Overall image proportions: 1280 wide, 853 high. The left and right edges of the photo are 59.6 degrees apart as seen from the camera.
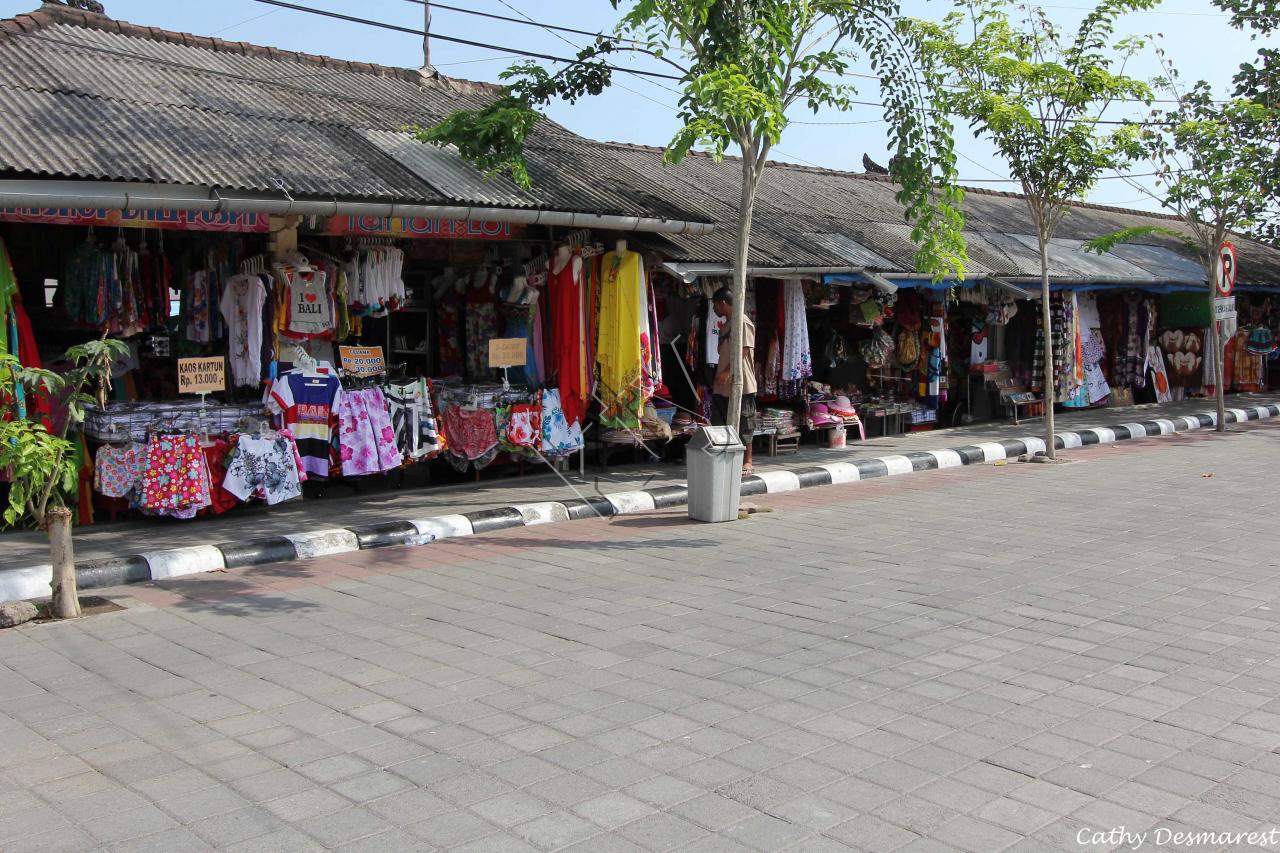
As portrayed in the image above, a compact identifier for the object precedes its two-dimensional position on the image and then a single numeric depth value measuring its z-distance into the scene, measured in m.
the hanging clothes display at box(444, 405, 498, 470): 11.48
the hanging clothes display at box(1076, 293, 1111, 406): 20.39
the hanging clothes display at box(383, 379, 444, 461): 10.86
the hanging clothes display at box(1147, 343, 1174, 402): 22.27
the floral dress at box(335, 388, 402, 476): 10.45
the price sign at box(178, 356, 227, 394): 9.41
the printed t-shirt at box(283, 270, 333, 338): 10.18
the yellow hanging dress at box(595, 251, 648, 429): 11.89
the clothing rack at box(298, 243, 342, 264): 10.50
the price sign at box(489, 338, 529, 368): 11.50
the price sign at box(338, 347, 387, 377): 10.78
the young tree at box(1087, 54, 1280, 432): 17.77
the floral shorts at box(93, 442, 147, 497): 9.09
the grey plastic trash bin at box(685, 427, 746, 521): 10.32
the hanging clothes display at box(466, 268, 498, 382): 11.93
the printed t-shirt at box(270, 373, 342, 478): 10.05
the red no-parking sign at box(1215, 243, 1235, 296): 17.11
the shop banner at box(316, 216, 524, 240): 10.20
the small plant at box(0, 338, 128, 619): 6.60
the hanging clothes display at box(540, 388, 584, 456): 11.90
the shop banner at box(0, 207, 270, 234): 8.36
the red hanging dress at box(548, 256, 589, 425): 11.85
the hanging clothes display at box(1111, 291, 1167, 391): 21.38
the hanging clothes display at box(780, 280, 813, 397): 14.31
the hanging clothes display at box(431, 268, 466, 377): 12.16
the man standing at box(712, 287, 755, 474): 12.39
